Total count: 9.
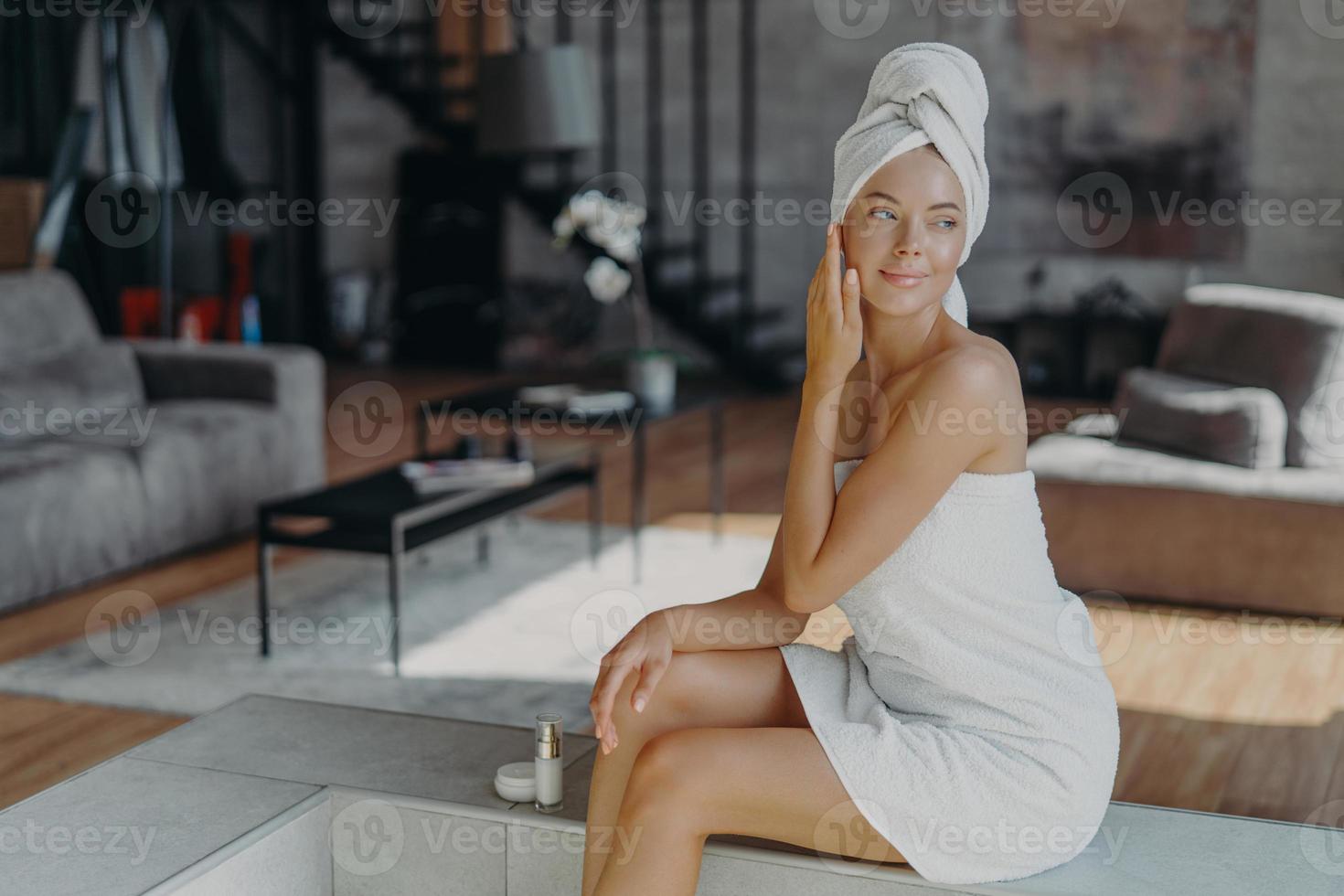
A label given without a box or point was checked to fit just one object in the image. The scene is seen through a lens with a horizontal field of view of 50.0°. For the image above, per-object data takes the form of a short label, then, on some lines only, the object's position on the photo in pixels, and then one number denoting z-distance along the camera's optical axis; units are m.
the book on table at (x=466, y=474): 3.71
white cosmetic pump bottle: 1.91
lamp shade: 4.93
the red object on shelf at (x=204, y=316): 7.57
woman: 1.56
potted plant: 4.55
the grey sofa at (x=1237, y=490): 3.85
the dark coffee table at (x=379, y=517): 3.36
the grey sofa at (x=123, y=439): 3.95
